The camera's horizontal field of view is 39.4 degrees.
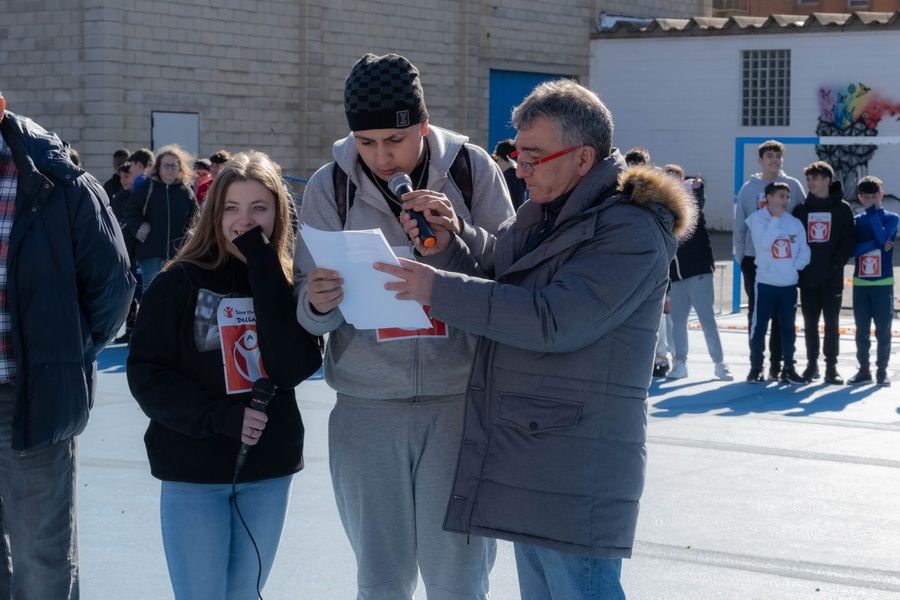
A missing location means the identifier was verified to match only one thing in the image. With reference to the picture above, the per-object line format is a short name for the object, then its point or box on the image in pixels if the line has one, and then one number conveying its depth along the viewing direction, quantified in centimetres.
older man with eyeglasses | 306
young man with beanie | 344
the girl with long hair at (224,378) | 350
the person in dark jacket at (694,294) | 1107
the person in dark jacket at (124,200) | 1341
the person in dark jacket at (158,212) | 1244
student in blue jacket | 1082
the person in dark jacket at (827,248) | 1088
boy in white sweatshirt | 1073
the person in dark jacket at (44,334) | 369
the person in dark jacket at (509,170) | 1270
